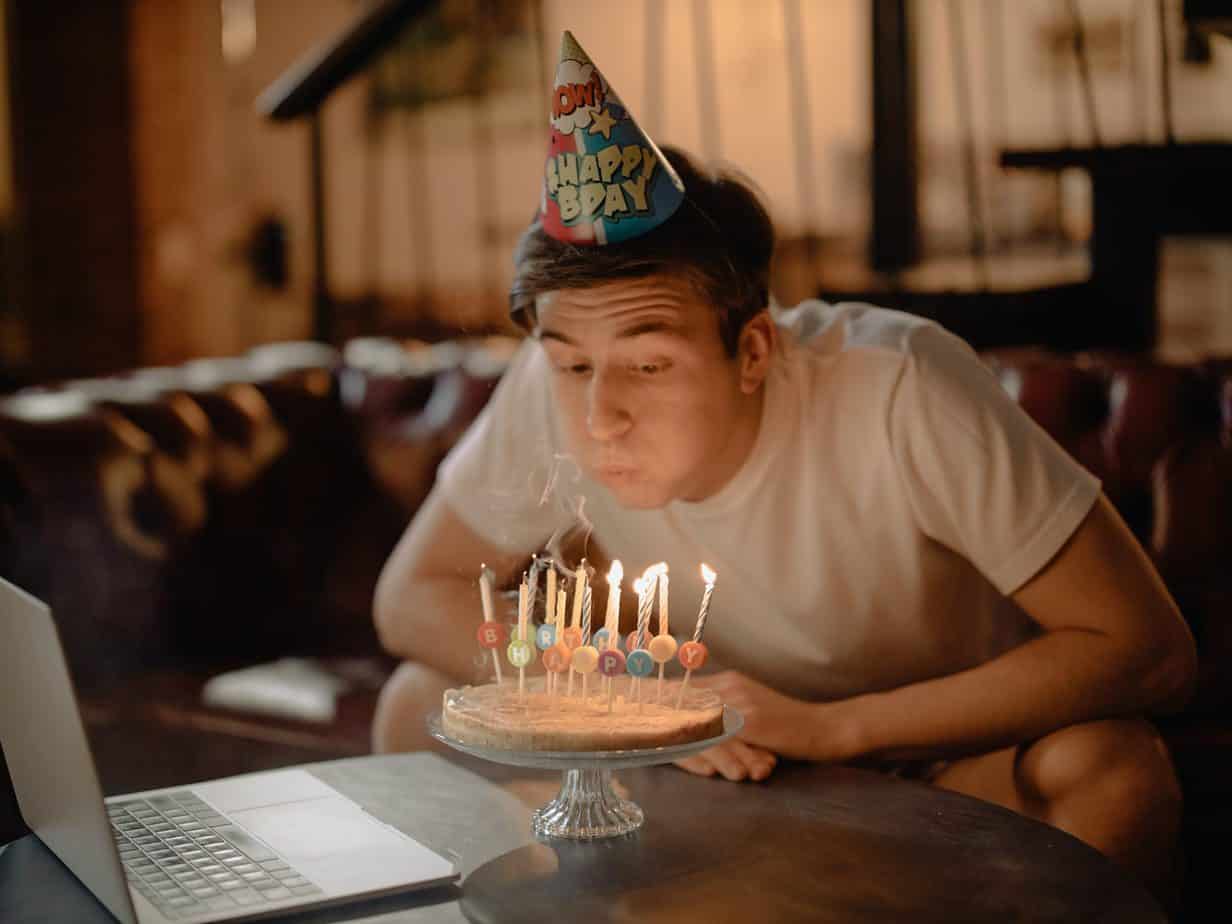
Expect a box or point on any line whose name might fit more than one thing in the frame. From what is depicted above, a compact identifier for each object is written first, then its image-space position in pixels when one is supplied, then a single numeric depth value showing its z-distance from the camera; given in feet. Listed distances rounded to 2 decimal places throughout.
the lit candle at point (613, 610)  4.15
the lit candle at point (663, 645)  4.12
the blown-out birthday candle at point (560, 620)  4.23
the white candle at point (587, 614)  4.42
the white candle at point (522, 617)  4.21
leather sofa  7.08
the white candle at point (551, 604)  4.31
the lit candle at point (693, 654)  4.15
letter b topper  4.33
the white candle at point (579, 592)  4.29
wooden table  3.51
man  4.88
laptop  3.41
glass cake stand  3.84
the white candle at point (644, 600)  4.18
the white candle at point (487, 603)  4.39
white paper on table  7.57
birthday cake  3.84
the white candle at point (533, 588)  4.49
